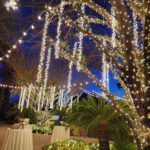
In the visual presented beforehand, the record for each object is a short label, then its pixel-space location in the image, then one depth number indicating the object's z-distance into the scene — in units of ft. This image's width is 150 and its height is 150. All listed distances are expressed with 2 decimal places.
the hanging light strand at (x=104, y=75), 9.27
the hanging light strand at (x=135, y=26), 7.58
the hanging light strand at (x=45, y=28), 8.47
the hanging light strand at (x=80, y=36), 8.68
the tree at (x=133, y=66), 5.81
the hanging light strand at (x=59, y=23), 7.09
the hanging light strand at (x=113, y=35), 7.20
